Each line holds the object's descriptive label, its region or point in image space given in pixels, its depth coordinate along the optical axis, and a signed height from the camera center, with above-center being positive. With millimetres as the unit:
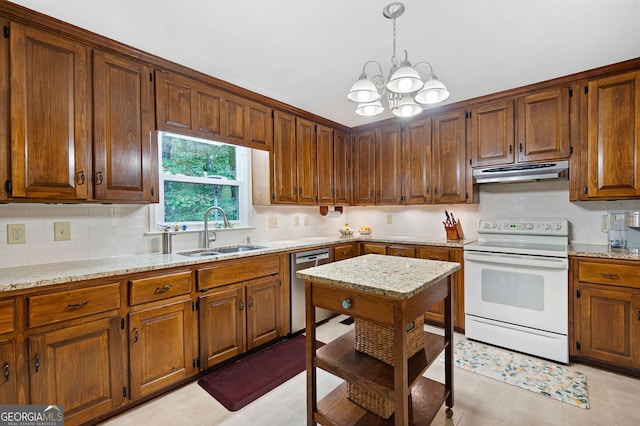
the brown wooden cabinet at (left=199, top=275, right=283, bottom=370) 2252 -892
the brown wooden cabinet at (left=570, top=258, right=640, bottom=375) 2217 -832
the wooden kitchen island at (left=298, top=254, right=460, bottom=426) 1292 -667
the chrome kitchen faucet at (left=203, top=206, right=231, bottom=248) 2680 -117
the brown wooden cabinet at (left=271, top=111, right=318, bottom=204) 3197 +570
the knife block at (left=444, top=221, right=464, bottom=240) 3371 -267
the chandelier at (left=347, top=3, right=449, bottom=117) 1551 +684
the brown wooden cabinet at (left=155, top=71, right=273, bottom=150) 2313 +862
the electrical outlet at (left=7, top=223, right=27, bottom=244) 1875 -128
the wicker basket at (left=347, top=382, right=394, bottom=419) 1572 -1051
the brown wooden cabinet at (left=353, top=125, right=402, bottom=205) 3789 +579
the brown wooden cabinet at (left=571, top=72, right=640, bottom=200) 2389 +580
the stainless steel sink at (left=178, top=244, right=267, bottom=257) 2547 -366
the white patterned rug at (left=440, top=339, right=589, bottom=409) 2053 -1284
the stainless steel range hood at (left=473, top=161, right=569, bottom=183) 2701 +342
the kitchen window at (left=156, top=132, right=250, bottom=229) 2674 +308
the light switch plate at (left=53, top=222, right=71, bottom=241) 2035 -124
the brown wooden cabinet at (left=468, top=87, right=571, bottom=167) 2709 +773
